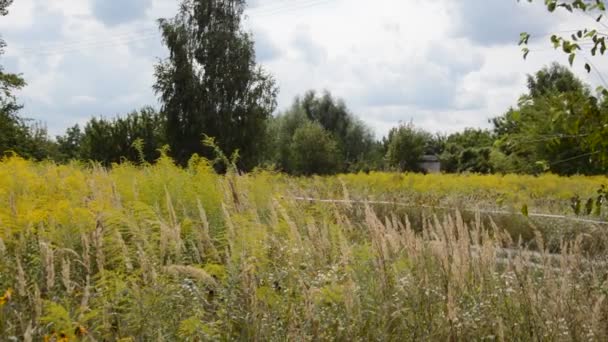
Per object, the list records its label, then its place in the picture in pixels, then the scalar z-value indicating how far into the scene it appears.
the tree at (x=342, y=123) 45.72
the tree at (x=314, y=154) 32.81
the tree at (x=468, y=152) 31.58
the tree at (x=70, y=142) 32.62
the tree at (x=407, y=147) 30.19
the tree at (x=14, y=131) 23.22
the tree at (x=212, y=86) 28.56
